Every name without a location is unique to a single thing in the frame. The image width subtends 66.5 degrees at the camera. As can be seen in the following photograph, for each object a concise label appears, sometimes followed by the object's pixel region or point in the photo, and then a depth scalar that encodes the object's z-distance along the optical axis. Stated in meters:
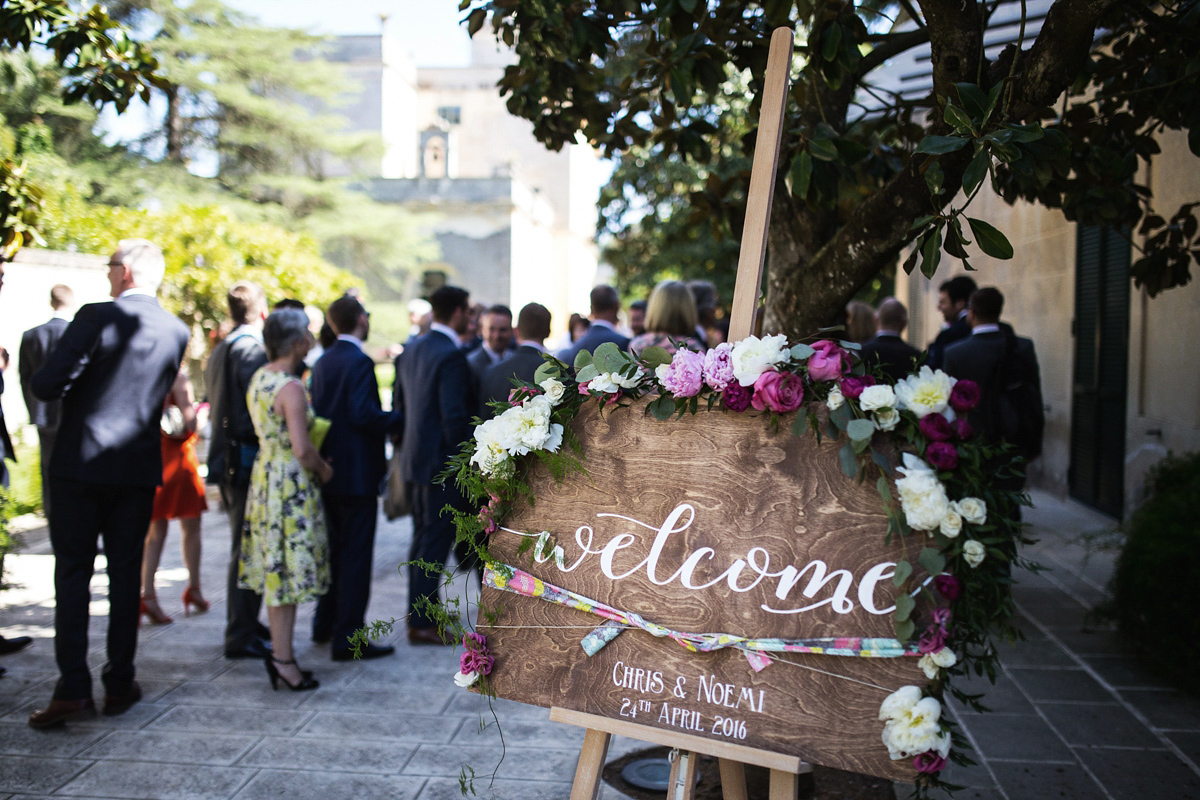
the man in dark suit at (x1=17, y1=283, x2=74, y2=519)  5.60
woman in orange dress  5.66
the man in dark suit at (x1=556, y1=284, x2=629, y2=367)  5.98
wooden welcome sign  2.22
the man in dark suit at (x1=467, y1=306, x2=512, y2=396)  7.26
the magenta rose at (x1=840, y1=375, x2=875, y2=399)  2.21
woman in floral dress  4.64
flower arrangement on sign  2.10
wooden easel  2.44
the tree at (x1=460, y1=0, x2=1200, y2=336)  2.71
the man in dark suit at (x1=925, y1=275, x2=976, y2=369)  6.68
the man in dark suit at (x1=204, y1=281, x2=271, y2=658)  5.21
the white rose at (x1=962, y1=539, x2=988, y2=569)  2.07
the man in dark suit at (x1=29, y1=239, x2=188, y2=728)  4.10
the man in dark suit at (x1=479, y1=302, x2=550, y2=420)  4.99
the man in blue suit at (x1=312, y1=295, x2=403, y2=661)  5.21
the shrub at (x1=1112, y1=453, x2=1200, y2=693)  4.42
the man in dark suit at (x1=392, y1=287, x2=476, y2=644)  5.61
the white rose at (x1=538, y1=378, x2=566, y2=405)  2.54
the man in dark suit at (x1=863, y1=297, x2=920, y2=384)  6.08
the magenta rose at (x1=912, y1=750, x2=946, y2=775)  2.09
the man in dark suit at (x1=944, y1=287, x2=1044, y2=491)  5.67
